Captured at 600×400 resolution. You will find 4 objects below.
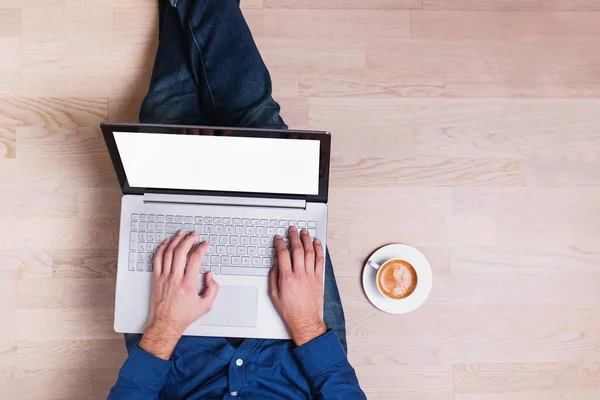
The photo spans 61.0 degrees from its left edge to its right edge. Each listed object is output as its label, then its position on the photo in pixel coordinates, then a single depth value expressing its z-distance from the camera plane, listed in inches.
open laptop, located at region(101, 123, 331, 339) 38.9
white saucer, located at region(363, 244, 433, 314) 46.8
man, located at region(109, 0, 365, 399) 38.5
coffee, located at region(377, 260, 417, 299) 45.5
